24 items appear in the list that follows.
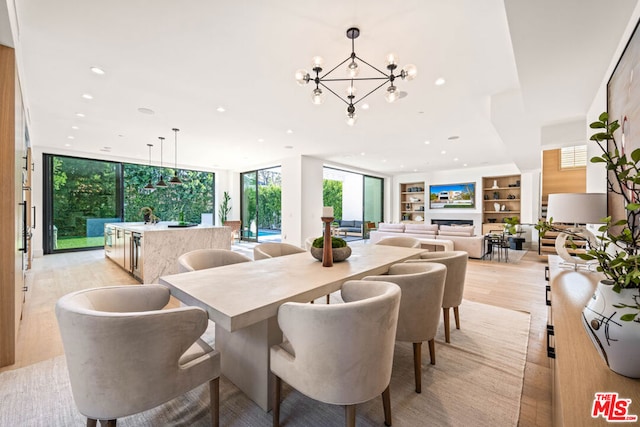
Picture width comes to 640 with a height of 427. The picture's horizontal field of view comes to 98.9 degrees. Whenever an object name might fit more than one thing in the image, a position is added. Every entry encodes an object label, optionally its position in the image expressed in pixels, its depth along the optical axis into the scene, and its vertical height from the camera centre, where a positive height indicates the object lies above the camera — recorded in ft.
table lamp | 6.98 +0.04
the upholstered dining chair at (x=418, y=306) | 5.69 -2.03
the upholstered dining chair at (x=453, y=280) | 7.65 -1.98
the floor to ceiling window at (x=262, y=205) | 30.96 +0.65
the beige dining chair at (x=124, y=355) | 3.53 -1.96
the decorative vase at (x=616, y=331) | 2.81 -1.28
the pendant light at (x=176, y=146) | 17.19 +5.02
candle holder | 6.98 -0.94
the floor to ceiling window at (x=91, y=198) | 22.25 +1.09
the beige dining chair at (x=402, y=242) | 11.07 -1.28
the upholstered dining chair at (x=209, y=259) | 7.67 -1.42
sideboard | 2.56 -1.80
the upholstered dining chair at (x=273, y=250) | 9.53 -1.45
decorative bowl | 7.49 -1.17
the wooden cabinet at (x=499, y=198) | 31.09 +1.56
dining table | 4.28 -1.46
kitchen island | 13.58 -1.90
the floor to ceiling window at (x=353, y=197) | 35.58 +1.84
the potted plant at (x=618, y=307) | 2.78 -1.04
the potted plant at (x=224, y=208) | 33.01 +0.29
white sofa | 20.74 -1.90
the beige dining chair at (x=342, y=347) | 3.86 -2.00
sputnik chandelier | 7.25 +3.74
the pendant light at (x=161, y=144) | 19.02 +4.99
